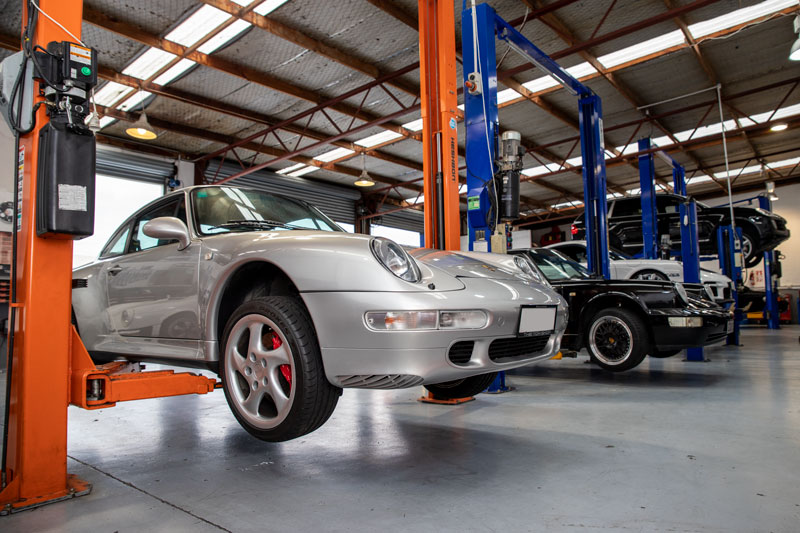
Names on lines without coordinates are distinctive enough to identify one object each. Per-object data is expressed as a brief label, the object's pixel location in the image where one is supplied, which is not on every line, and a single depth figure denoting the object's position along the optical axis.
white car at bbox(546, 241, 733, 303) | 7.65
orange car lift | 1.92
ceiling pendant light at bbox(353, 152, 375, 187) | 12.39
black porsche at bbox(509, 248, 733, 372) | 4.47
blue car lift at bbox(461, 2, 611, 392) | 4.14
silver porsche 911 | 1.90
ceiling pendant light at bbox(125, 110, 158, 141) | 8.23
